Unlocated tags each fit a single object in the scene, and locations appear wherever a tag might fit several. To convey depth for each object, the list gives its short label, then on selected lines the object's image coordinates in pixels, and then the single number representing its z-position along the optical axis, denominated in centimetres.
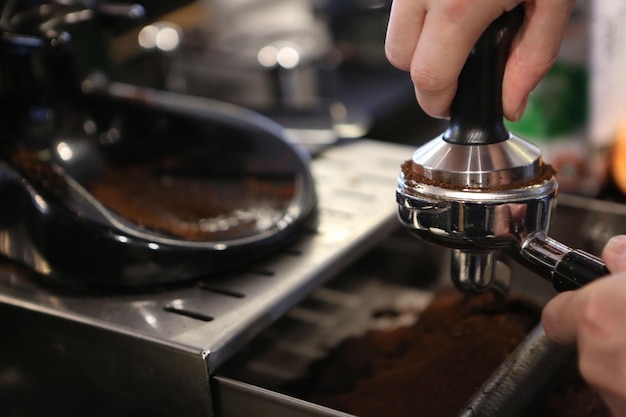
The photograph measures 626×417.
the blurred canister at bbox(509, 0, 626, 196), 72
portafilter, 38
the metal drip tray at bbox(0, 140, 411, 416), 45
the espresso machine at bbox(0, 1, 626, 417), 40
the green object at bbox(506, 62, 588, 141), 73
